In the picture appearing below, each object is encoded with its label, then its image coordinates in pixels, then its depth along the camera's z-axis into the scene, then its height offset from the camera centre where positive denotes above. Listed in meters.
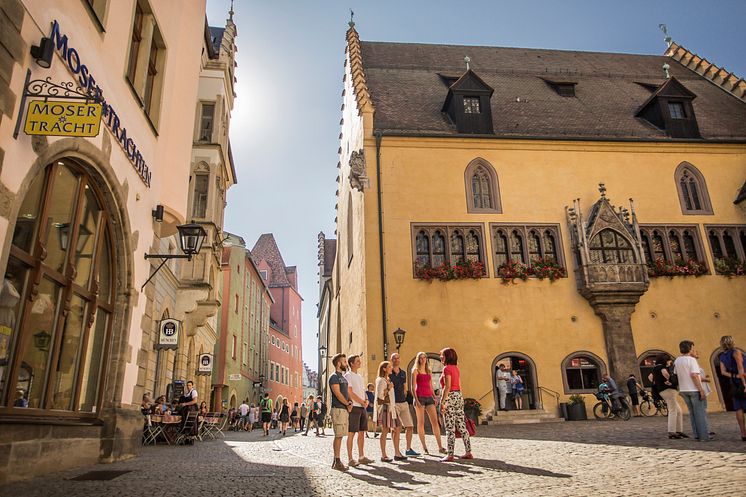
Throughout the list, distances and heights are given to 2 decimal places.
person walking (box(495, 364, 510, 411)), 19.09 +1.04
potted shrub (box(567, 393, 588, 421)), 18.48 +0.15
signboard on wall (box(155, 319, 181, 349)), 15.16 +2.41
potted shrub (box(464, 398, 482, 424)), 18.02 +0.23
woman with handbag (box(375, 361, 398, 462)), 9.71 +0.53
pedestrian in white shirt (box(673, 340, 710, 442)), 9.20 +0.35
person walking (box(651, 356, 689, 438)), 9.77 +0.32
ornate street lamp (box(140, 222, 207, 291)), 10.48 +3.47
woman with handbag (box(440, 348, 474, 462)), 8.43 +0.22
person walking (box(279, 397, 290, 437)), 22.33 +0.23
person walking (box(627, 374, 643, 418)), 18.50 +0.66
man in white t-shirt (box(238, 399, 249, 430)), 27.11 +0.36
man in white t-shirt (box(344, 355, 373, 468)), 8.08 +0.18
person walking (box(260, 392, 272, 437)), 21.70 +0.36
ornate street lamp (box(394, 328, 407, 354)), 18.39 +2.69
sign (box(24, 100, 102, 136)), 5.66 +3.14
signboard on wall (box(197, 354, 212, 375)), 21.95 +2.29
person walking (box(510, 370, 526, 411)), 19.19 +0.85
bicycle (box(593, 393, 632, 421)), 17.55 +0.08
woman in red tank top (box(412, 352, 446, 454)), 9.35 +0.39
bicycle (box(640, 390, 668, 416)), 18.06 +0.18
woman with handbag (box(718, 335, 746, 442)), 8.63 +0.58
